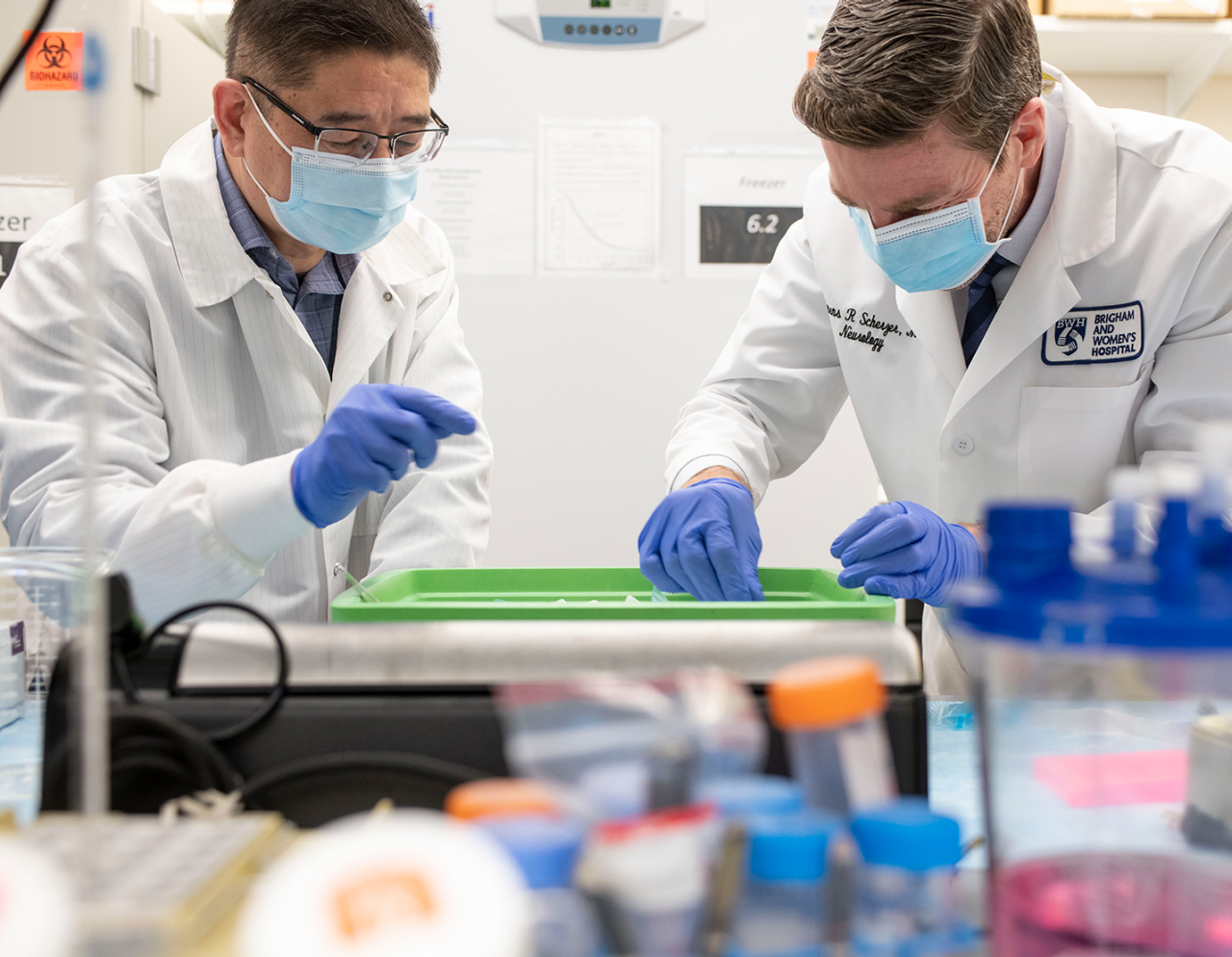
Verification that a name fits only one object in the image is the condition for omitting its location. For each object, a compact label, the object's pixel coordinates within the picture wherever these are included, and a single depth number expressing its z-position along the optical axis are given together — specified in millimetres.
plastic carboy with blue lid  322
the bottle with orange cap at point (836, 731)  369
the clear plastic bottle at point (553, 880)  322
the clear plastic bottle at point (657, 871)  321
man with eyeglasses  983
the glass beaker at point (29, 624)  945
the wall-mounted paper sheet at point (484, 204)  2051
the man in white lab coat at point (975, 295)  1052
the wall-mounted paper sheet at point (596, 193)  2064
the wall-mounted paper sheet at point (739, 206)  2082
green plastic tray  702
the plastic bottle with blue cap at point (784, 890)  343
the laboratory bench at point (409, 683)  485
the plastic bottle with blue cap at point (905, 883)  337
